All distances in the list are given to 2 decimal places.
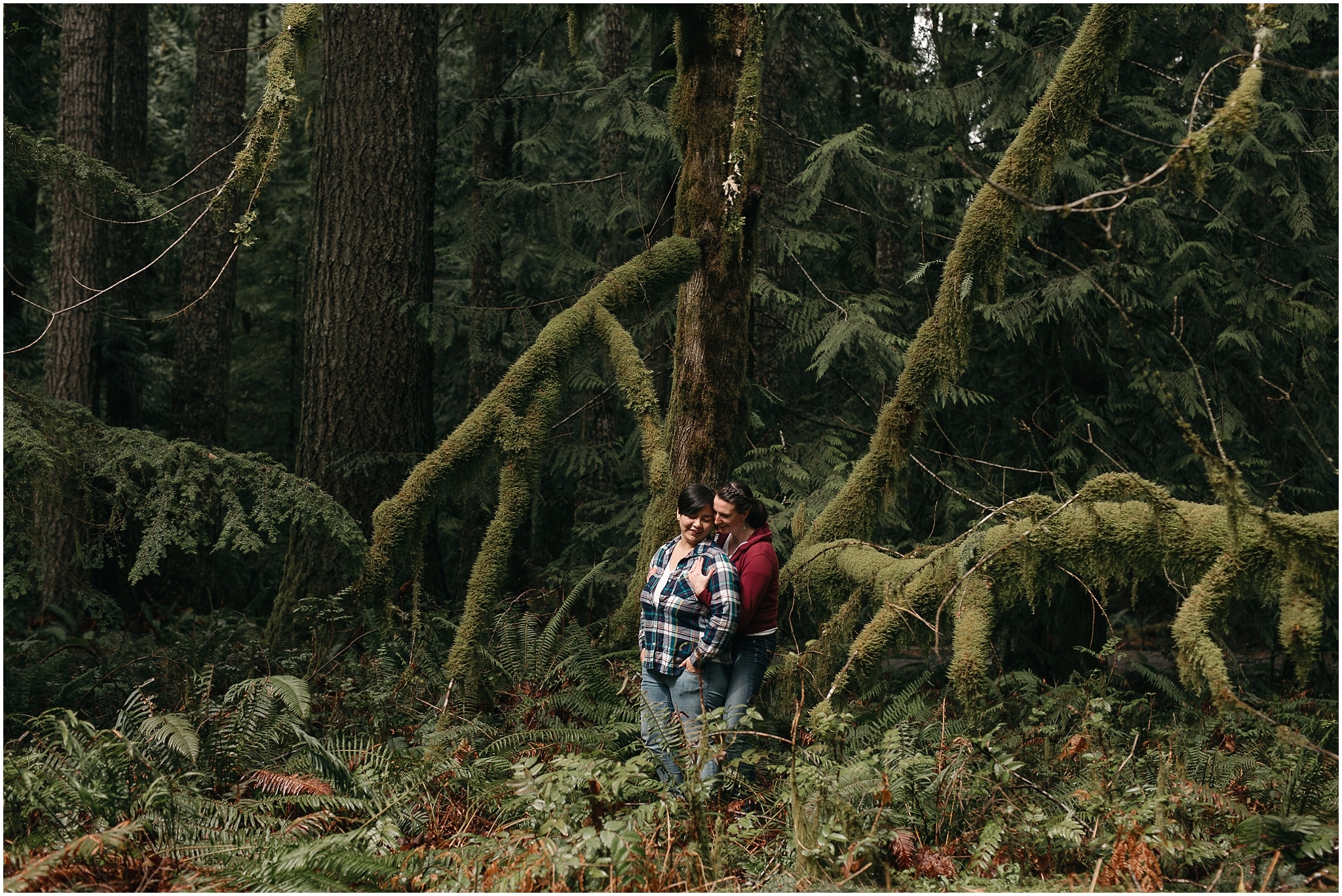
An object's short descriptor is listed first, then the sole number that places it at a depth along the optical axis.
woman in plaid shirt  5.00
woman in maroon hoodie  5.22
